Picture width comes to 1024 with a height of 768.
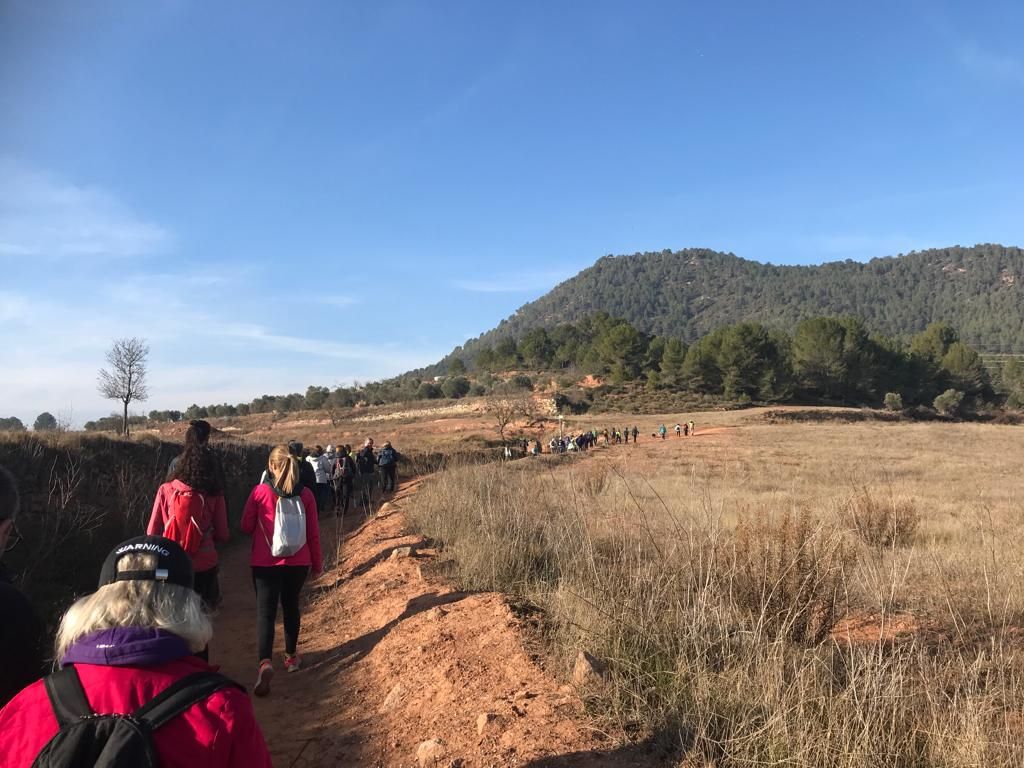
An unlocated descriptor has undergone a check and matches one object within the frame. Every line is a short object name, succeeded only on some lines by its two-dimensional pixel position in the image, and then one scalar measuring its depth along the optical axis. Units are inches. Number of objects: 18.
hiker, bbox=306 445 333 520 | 508.4
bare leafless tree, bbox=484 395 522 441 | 1686.3
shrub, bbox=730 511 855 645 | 167.5
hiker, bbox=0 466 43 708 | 72.9
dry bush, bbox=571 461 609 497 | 317.7
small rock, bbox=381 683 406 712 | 161.9
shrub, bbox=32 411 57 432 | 921.6
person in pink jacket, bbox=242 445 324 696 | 185.2
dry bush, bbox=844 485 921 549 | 289.1
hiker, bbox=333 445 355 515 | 531.2
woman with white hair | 51.6
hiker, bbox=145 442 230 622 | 181.9
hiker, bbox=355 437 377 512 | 617.9
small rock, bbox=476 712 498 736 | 133.5
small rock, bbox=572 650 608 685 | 138.7
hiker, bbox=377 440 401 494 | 661.3
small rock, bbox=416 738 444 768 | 129.6
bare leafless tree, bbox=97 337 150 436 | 1332.4
